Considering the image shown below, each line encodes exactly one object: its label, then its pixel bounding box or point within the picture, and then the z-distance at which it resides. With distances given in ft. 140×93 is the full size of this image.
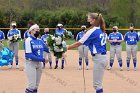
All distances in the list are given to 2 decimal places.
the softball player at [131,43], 57.72
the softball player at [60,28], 58.50
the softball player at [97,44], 28.50
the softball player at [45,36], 58.43
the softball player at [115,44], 57.57
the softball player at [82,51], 57.77
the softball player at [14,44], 58.90
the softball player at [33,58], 30.96
